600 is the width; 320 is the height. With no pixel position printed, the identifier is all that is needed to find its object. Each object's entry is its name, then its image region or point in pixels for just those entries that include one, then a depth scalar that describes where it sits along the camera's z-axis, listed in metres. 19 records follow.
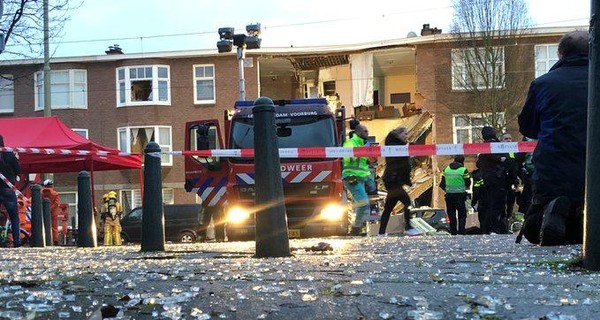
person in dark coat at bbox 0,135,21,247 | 11.35
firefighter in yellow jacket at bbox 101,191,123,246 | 20.70
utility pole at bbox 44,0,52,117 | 18.41
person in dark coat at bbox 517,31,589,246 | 5.66
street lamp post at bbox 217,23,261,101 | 21.67
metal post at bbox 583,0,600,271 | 3.71
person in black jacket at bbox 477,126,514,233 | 11.18
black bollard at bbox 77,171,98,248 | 9.60
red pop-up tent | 17.64
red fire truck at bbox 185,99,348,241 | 11.94
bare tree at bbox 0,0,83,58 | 12.84
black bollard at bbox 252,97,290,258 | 5.33
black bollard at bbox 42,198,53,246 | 13.97
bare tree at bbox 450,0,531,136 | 31.77
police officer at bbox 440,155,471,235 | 12.95
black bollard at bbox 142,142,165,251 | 6.79
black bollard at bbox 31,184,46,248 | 11.87
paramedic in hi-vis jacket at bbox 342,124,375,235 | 11.50
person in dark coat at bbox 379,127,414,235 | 10.91
